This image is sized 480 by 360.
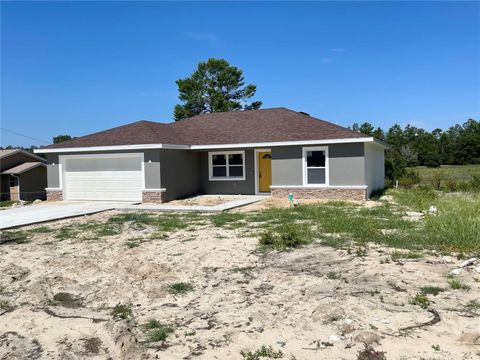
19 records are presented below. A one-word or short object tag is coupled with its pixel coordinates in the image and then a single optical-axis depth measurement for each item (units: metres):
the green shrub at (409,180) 23.86
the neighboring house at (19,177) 32.09
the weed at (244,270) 6.82
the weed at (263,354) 4.05
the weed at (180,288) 6.06
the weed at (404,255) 7.14
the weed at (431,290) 5.46
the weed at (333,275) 6.25
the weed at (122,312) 5.27
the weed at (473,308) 4.80
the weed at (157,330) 4.56
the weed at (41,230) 11.01
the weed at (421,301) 5.06
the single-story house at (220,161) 17.47
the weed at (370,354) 3.91
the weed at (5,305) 5.67
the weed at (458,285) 5.60
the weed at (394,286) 5.66
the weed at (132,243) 8.88
